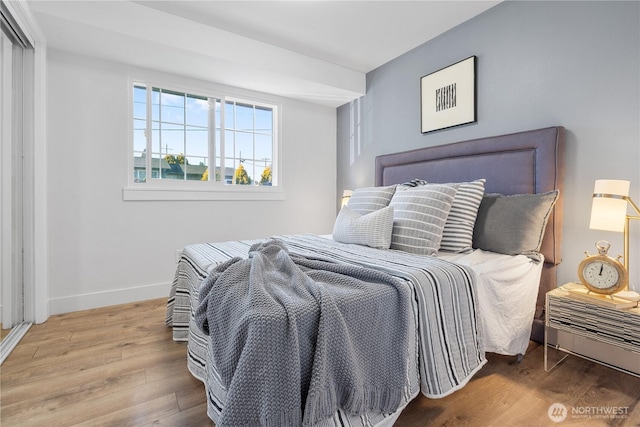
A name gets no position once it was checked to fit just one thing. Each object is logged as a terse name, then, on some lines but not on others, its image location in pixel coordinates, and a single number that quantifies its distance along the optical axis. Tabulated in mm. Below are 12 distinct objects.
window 2979
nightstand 1477
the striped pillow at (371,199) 2445
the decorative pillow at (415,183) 2518
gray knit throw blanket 861
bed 1097
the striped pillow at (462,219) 2020
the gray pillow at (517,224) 1900
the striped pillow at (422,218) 1934
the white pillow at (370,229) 2016
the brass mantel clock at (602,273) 1563
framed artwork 2557
